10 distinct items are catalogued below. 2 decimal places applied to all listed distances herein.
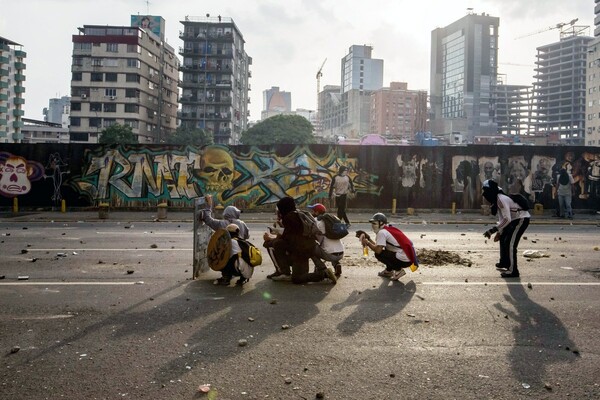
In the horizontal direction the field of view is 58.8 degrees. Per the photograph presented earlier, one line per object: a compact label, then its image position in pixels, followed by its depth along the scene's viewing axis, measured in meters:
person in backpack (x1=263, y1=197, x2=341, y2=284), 8.45
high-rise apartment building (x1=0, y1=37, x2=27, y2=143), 109.19
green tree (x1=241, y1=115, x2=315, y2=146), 98.25
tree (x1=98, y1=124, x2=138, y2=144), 85.62
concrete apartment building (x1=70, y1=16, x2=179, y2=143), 101.94
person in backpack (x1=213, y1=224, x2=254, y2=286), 8.28
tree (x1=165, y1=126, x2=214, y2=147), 96.19
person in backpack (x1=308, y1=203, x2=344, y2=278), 8.73
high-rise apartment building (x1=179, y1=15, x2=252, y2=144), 114.12
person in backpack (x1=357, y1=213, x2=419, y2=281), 8.75
